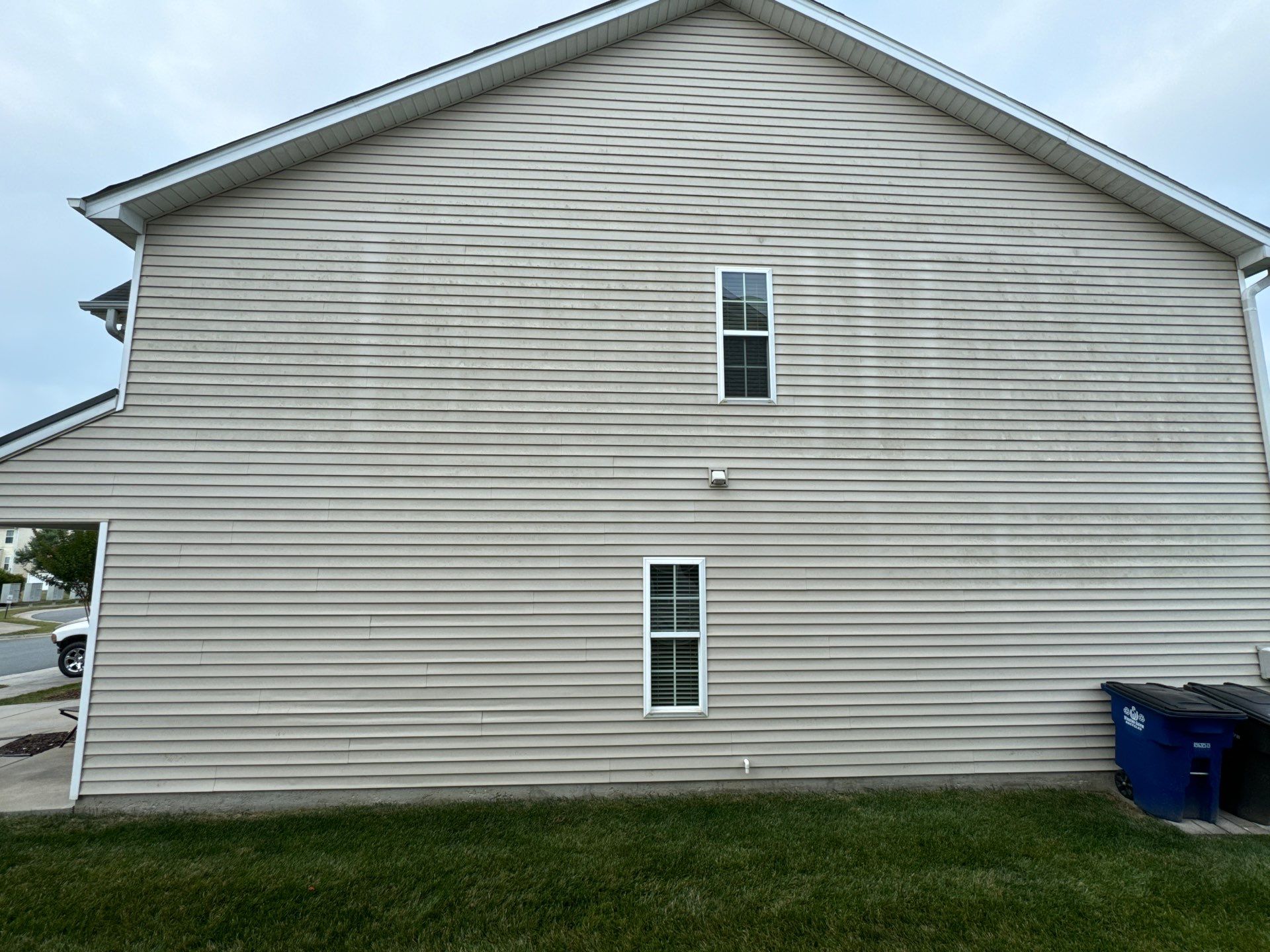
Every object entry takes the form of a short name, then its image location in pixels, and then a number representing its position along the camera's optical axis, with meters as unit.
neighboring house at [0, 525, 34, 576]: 62.47
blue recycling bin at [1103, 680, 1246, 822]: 5.23
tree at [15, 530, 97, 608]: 14.38
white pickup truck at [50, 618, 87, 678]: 11.41
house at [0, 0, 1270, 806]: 5.65
